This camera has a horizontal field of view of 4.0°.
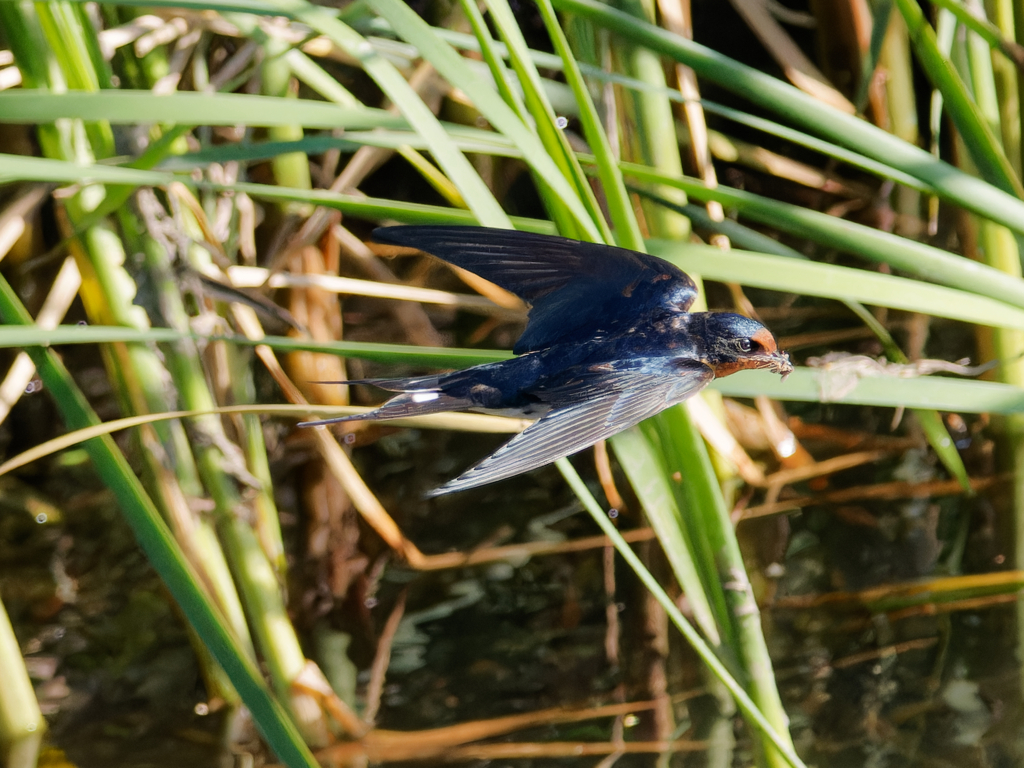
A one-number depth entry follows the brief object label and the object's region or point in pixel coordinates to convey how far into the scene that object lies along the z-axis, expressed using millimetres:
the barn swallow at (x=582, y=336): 5143
